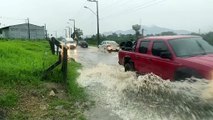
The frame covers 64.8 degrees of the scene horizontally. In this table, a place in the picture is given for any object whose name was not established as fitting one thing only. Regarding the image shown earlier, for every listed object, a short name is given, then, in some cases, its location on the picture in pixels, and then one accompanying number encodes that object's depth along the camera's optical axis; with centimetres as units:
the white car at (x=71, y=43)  2449
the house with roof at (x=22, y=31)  5353
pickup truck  416
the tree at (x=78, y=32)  5345
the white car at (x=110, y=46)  1972
